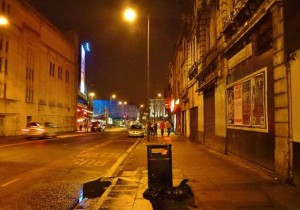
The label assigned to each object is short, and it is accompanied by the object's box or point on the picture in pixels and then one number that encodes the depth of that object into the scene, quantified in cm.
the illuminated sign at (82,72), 5404
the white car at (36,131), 2327
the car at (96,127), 4435
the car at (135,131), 2804
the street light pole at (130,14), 1351
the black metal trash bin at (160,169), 592
